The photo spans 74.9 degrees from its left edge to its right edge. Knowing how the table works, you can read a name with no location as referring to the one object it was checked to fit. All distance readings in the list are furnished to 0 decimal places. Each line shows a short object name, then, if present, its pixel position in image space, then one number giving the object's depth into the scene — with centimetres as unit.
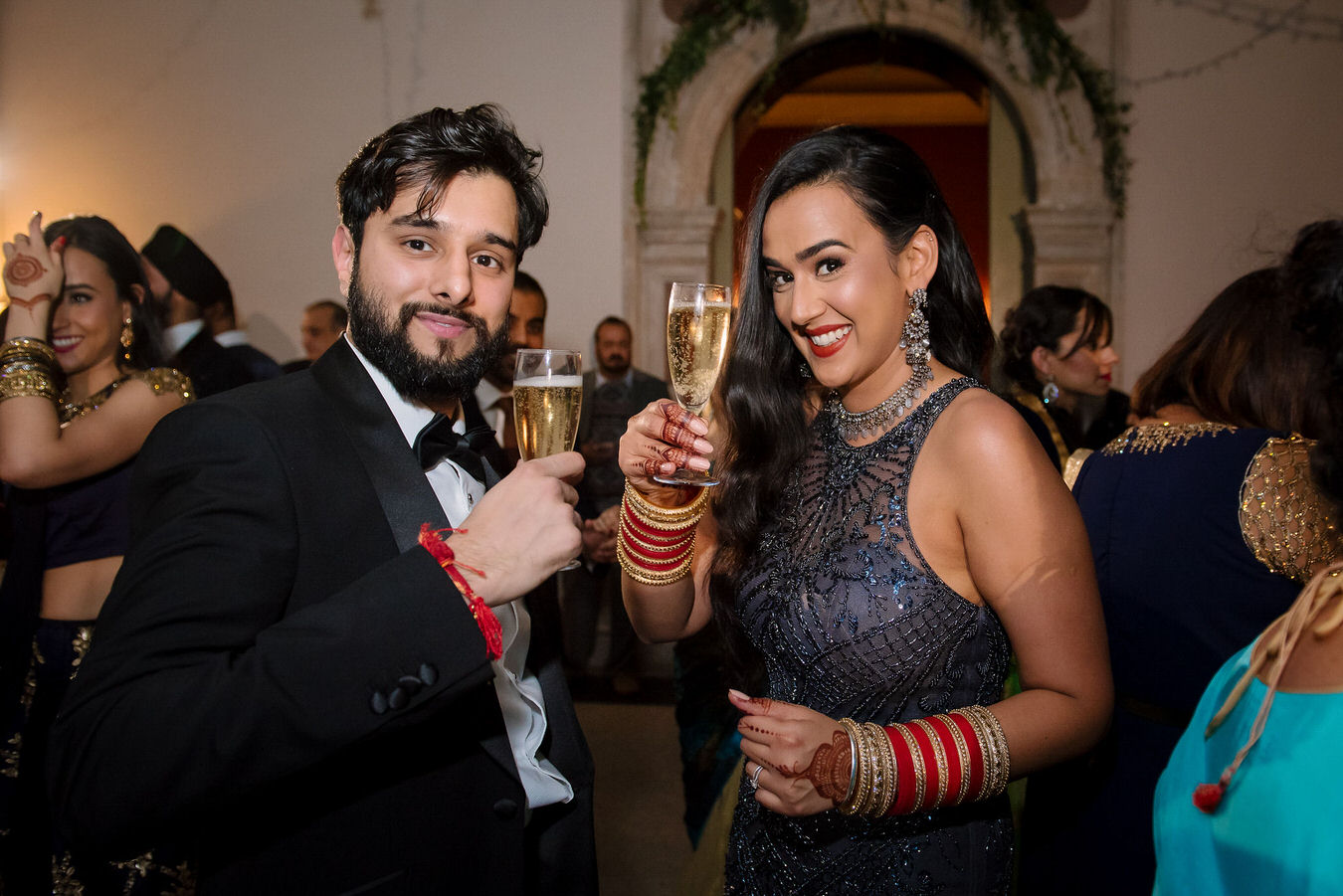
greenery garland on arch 525
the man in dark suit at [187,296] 322
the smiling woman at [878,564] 125
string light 523
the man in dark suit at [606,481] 468
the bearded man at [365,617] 89
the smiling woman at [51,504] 206
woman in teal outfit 78
